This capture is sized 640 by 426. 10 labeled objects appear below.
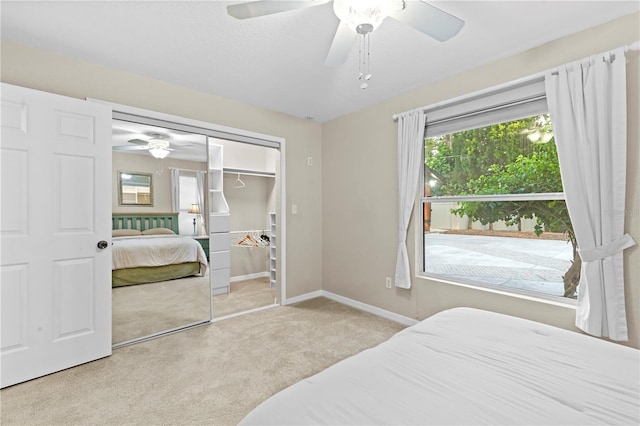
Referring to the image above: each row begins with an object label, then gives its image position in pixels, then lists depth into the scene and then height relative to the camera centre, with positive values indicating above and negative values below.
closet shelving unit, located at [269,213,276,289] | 4.35 -0.55
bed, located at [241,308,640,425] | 0.81 -0.55
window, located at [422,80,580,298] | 2.24 +0.12
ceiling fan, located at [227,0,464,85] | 1.38 +1.00
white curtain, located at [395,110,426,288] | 2.90 +0.44
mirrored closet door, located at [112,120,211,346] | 2.65 -0.14
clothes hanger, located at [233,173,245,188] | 4.98 +0.56
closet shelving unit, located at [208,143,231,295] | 4.04 -0.17
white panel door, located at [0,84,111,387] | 2.02 -0.11
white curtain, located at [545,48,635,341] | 1.84 +0.25
